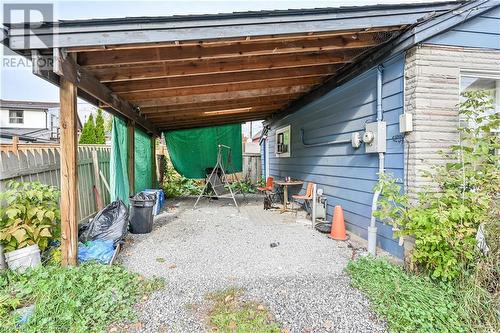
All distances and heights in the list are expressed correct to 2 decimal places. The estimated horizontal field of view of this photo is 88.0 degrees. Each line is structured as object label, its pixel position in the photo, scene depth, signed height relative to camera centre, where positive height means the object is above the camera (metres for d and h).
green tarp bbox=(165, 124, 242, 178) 8.66 +0.33
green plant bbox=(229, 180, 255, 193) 10.06 -1.16
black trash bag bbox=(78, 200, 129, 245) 3.37 -0.91
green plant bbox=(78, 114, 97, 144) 12.90 +1.19
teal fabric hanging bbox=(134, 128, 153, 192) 6.39 -0.07
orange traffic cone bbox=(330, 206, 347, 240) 3.92 -1.06
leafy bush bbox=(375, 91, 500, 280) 2.21 -0.48
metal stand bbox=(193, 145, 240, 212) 7.15 -0.69
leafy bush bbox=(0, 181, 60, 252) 2.48 -0.56
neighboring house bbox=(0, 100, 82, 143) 16.64 +2.64
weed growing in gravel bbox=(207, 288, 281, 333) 1.93 -1.26
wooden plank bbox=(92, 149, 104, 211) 4.77 -0.35
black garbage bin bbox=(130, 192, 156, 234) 4.28 -0.95
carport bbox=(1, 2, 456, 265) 2.48 +1.27
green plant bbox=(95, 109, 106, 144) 13.44 +1.46
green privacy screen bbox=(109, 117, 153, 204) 4.57 -0.07
